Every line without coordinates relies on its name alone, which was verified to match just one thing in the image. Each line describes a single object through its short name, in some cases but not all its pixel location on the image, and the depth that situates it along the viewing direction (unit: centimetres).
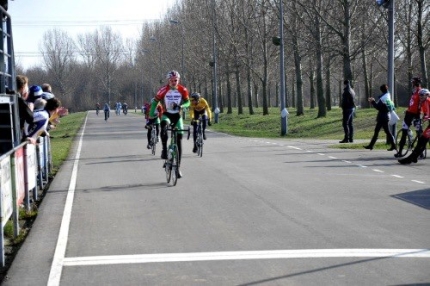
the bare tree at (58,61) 13162
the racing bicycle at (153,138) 2141
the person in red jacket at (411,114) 1786
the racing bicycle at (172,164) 1350
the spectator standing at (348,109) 2498
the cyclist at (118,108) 9325
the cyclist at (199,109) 2180
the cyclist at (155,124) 2025
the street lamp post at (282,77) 3322
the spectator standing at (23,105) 1127
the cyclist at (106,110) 6512
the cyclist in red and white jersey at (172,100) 1467
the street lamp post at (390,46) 2286
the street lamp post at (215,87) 4888
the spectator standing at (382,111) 2134
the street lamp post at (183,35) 7054
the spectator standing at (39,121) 1132
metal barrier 754
